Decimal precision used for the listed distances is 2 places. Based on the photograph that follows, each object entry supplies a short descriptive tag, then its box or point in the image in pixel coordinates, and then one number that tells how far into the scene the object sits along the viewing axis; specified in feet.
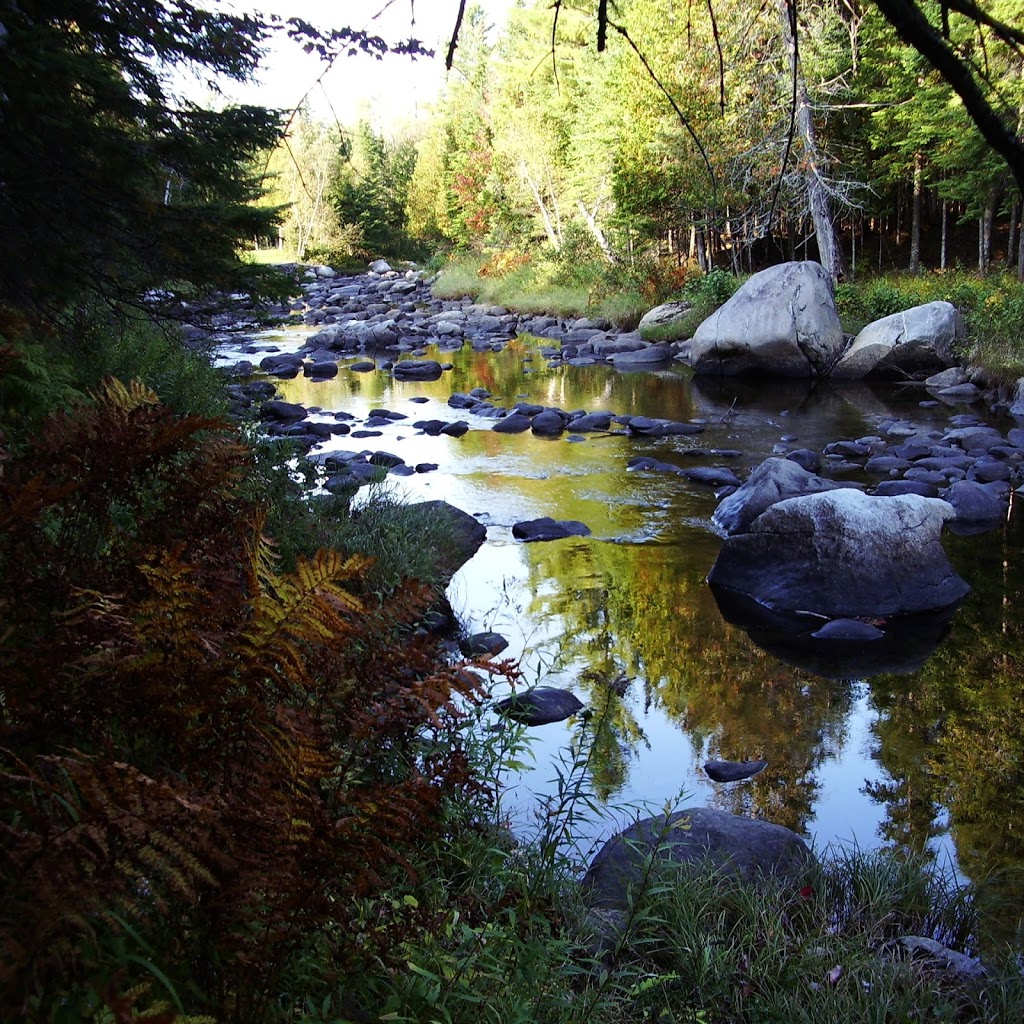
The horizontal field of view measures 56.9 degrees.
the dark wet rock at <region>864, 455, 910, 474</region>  36.47
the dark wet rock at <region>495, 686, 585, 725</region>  17.70
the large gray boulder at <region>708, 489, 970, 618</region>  23.91
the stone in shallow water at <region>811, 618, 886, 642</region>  22.70
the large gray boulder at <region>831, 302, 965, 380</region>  54.49
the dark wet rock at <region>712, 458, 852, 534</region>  29.19
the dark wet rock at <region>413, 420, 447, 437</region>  45.50
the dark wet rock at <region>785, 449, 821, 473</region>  37.14
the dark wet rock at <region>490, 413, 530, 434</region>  45.88
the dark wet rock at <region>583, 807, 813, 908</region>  11.48
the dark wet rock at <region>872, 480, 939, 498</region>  32.27
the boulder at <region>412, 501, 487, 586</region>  24.77
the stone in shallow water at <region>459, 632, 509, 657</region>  19.85
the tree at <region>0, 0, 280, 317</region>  20.31
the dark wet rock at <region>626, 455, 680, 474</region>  37.94
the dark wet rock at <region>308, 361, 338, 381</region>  63.46
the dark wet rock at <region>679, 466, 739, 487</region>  35.47
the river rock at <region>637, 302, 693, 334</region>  74.64
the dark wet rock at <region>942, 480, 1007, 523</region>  30.78
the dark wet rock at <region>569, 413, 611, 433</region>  46.03
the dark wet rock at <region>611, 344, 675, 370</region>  68.18
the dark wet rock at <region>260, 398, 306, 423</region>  46.55
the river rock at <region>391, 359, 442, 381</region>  63.52
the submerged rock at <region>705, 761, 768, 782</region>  16.44
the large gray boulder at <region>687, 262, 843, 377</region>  58.54
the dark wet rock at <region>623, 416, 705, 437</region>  44.73
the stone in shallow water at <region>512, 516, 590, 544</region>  29.84
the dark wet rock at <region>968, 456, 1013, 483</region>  34.42
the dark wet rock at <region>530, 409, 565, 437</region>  45.47
